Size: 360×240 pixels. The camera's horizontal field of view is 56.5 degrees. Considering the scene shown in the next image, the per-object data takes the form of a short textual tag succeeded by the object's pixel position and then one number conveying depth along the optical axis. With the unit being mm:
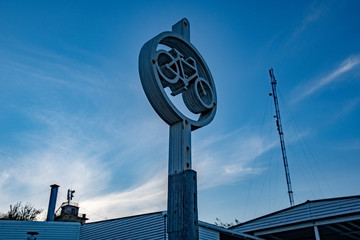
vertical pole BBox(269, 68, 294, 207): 17609
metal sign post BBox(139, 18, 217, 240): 3048
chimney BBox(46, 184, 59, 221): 17956
